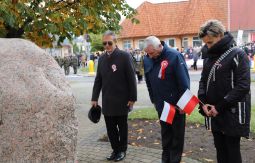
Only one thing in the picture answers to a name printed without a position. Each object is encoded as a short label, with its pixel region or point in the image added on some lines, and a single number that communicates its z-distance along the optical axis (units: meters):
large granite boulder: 3.57
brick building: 45.97
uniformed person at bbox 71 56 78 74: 33.84
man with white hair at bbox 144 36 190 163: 5.22
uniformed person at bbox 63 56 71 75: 32.51
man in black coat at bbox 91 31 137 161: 5.81
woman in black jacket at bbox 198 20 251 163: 4.19
